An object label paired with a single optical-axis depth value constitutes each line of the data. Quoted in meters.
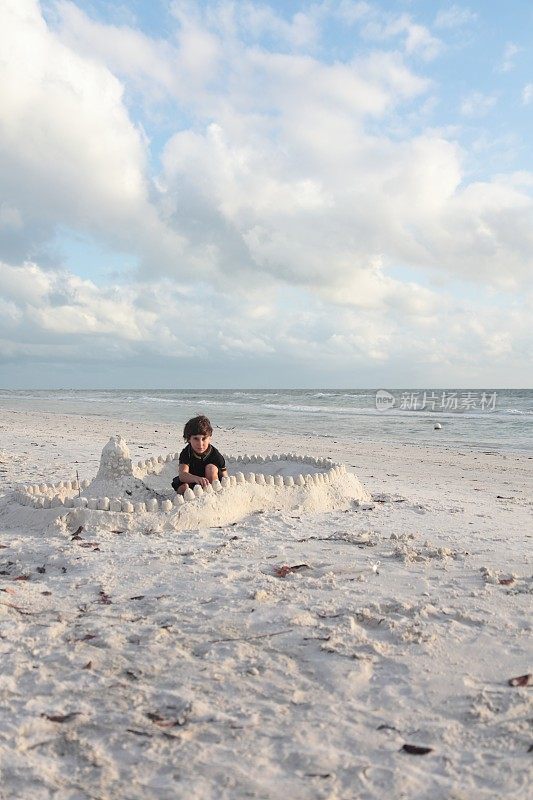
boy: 7.07
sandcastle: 6.02
